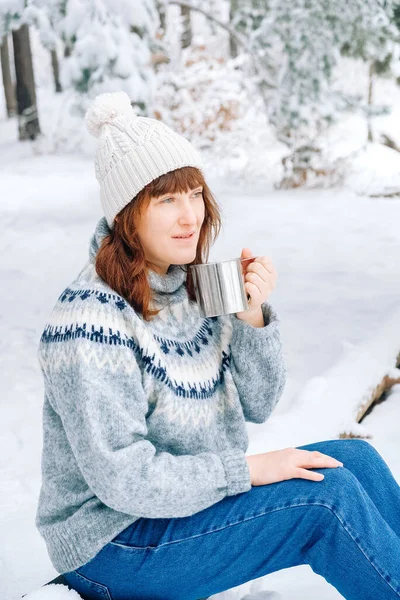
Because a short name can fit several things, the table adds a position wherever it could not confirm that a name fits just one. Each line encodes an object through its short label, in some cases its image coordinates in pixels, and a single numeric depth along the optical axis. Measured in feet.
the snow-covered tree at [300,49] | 20.68
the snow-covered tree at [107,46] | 17.34
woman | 4.48
